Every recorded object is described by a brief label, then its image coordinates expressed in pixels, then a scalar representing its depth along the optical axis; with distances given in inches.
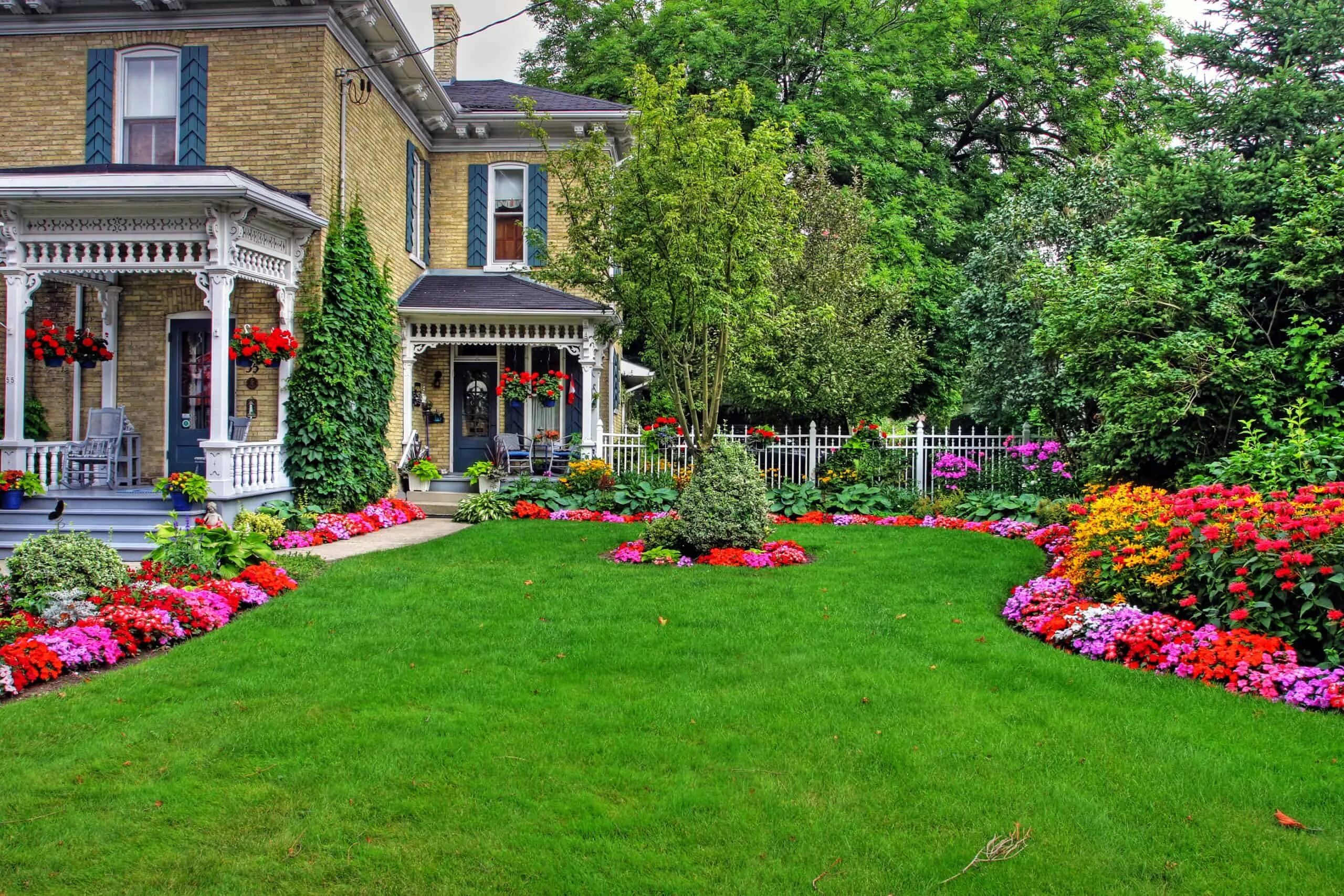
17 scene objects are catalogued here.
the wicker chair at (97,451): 470.6
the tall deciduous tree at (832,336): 655.8
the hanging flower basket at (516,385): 638.5
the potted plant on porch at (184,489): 419.2
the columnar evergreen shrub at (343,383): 496.1
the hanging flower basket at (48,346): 452.1
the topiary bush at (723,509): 395.9
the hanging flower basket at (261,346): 454.6
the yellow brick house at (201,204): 438.3
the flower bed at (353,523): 446.3
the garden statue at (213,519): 357.4
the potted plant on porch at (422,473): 614.2
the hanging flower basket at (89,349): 468.1
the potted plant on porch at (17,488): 427.5
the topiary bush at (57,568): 272.2
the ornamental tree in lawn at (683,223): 382.0
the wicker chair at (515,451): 639.8
